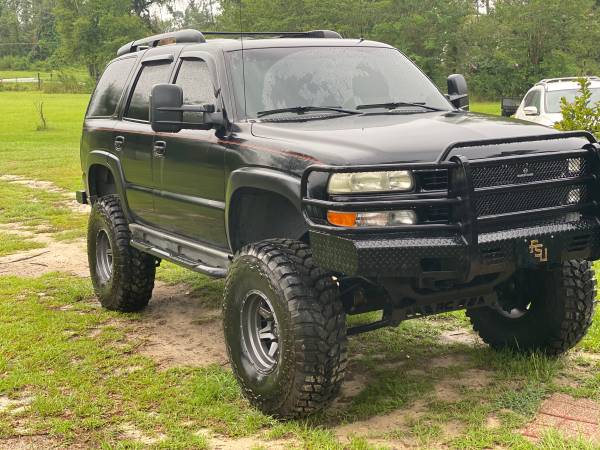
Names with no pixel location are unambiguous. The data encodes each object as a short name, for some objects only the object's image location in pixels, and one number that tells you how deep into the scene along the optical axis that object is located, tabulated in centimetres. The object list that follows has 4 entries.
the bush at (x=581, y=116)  915
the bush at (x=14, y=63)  10150
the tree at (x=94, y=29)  7144
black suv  377
